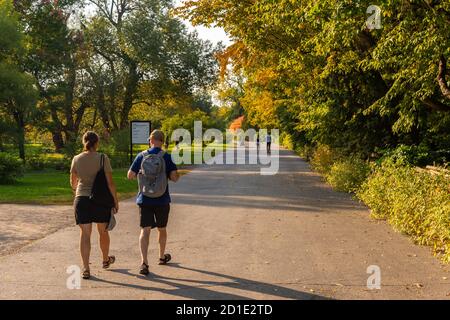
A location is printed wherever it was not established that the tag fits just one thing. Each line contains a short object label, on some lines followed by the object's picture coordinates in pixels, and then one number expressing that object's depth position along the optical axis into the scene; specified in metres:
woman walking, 6.49
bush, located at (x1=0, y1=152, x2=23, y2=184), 19.02
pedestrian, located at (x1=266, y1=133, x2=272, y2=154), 42.62
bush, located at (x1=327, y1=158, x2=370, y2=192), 15.98
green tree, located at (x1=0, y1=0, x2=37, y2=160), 25.12
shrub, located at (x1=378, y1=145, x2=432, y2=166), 13.62
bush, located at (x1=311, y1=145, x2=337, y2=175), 21.77
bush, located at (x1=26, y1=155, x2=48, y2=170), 29.22
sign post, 20.72
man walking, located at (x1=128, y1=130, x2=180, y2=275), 6.74
